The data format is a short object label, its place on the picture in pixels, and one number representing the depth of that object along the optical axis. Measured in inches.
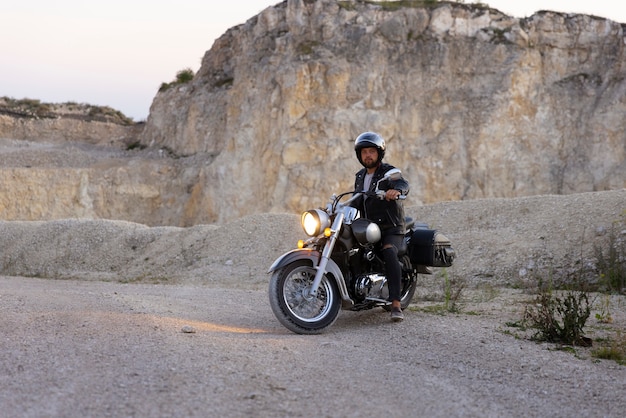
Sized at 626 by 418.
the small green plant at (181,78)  1542.8
